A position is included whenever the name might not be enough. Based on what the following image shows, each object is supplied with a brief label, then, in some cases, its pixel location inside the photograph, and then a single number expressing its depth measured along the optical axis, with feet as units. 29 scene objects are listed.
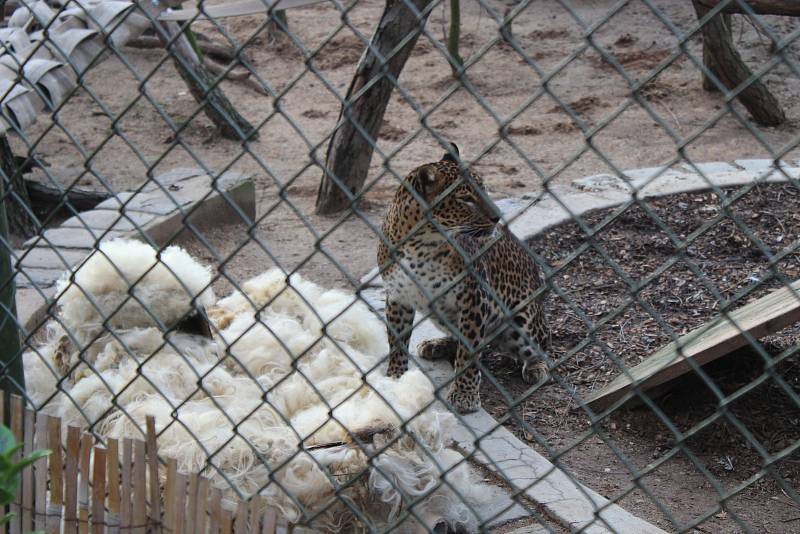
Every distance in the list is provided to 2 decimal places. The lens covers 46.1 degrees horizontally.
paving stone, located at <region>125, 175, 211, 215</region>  19.52
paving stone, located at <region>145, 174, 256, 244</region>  20.79
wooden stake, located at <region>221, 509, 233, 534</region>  8.27
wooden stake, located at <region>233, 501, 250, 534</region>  8.20
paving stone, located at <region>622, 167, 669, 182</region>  22.26
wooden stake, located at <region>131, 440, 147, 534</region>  8.69
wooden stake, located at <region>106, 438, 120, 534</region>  8.79
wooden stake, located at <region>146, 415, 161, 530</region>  8.63
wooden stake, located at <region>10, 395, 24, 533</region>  9.30
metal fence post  9.57
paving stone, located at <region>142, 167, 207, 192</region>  21.08
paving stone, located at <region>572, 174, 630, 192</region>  21.84
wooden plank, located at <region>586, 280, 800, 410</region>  11.29
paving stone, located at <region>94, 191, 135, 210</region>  19.64
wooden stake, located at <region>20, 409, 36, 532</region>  9.18
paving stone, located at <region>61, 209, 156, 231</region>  18.46
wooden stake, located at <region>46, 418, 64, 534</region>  9.20
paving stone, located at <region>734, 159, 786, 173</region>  22.50
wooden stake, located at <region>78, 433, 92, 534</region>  8.96
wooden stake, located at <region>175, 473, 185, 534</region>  8.40
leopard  13.83
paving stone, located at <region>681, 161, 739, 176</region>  22.50
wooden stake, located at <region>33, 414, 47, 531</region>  9.11
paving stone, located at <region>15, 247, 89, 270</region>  16.94
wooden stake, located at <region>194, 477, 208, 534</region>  8.34
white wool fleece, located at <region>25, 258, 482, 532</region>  9.96
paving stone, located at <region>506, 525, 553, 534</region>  10.40
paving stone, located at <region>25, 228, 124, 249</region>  17.70
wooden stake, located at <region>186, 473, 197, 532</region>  8.38
